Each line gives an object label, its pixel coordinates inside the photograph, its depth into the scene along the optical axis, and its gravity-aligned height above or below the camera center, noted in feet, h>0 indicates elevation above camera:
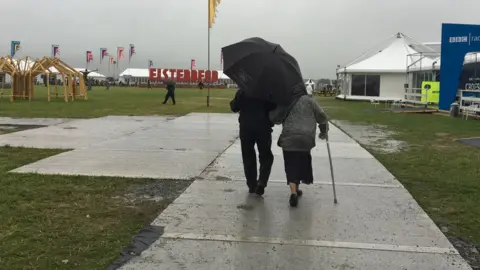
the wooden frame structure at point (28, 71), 99.66 +3.61
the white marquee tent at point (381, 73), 129.81 +5.09
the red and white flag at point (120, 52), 308.97 +23.71
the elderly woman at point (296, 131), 18.92 -1.60
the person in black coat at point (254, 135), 19.63 -1.85
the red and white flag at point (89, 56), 301.63 +20.44
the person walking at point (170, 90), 97.36 -0.16
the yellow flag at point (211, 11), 85.76 +14.17
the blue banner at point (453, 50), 78.33 +6.94
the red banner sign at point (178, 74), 310.18 +9.86
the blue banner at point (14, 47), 175.99 +15.10
